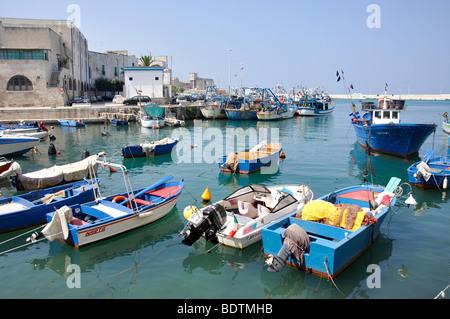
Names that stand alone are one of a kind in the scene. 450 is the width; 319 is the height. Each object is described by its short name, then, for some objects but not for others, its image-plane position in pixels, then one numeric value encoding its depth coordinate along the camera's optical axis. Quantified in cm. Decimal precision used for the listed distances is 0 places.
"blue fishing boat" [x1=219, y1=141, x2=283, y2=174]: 1981
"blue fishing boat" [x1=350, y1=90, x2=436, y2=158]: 2350
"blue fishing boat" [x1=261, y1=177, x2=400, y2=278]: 849
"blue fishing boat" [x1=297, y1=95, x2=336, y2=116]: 6750
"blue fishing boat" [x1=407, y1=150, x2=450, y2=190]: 1594
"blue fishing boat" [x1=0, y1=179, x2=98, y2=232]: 1146
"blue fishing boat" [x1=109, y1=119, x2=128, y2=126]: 4538
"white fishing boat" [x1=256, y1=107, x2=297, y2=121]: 5625
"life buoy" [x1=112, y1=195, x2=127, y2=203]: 1259
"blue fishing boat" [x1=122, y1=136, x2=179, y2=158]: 2469
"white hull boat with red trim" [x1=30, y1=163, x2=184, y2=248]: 1009
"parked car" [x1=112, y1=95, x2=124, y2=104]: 5759
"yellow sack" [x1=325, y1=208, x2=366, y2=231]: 961
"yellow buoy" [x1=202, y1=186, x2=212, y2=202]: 1476
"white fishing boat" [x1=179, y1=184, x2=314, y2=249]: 1014
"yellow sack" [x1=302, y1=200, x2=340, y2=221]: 993
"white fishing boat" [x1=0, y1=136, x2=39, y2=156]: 2375
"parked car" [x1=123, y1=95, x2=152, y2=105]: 5369
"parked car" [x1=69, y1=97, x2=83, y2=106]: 5267
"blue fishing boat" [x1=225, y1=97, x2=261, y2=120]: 5687
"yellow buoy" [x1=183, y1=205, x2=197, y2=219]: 1043
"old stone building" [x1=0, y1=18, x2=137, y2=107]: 4559
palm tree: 6669
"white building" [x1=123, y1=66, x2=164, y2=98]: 5700
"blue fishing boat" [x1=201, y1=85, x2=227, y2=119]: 5731
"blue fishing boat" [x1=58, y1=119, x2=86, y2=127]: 4281
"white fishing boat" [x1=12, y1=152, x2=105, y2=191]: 1602
